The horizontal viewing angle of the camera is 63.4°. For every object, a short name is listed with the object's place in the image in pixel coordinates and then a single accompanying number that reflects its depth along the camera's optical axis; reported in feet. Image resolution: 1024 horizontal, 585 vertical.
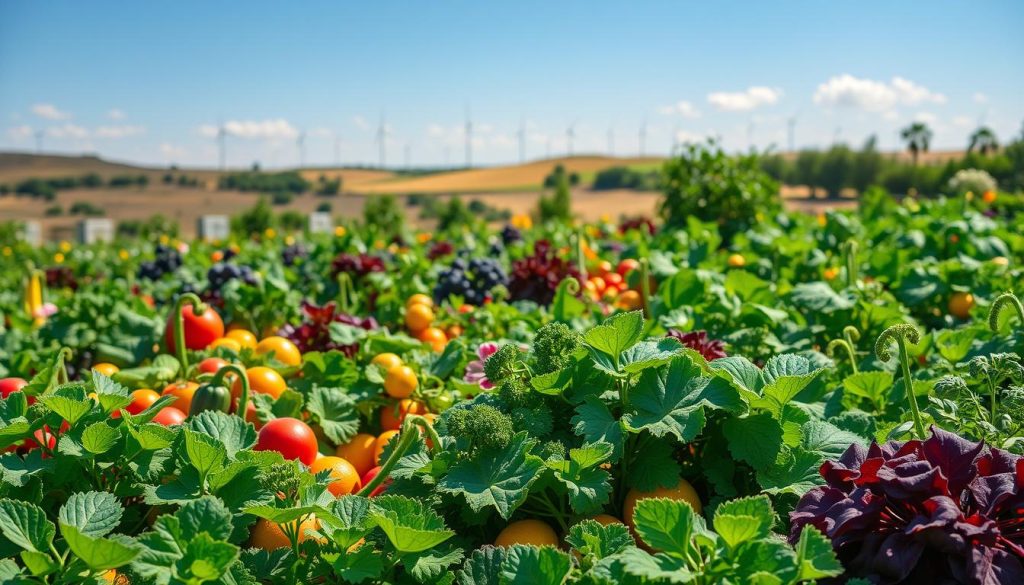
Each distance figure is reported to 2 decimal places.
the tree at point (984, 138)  237.47
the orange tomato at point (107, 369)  10.75
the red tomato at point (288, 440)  7.59
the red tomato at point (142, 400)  8.57
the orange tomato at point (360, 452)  8.52
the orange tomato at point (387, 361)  9.35
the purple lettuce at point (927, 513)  4.72
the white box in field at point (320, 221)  61.32
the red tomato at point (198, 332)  12.10
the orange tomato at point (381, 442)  8.38
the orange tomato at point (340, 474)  7.46
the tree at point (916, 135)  278.05
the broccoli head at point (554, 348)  6.48
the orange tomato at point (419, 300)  13.25
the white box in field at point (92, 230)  69.56
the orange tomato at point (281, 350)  10.79
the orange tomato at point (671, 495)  6.12
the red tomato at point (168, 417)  8.09
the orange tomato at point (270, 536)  6.40
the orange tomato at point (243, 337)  12.20
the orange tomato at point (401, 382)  8.87
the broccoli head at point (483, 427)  5.80
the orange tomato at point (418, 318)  12.78
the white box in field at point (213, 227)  61.62
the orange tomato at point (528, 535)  5.96
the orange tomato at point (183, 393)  8.98
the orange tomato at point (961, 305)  12.57
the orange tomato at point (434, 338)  11.97
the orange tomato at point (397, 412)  9.03
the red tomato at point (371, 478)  7.17
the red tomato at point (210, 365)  9.88
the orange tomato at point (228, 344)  11.25
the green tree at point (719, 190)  22.49
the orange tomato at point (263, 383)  9.31
